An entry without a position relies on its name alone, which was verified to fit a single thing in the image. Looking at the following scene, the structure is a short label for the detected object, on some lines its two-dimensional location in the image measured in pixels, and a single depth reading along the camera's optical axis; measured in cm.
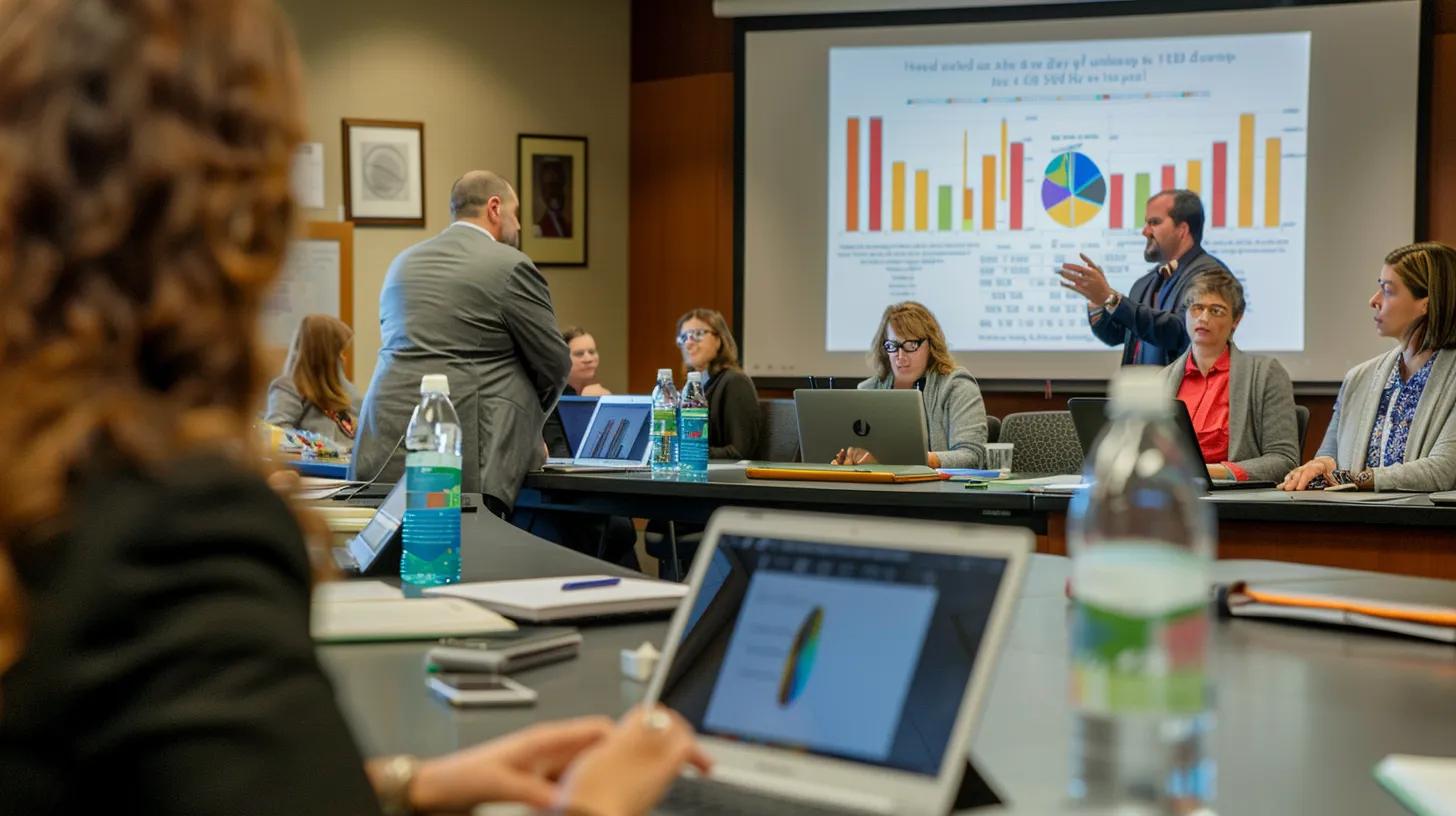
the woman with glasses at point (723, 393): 520
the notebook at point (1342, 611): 161
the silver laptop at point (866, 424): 397
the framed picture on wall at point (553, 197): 688
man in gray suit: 411
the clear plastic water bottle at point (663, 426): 432
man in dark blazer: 458
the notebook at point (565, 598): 165
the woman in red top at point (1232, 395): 390
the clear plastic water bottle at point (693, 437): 422
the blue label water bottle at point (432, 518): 188
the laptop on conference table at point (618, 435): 470
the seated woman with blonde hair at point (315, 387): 529
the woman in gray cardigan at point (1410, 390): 348
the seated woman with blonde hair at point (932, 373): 471
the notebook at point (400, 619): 156
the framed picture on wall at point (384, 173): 663
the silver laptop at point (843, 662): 88
